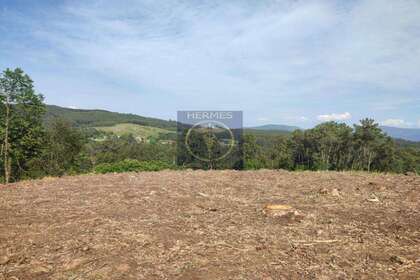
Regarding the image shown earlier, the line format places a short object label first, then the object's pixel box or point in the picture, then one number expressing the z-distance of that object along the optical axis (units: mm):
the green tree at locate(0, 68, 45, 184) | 17984
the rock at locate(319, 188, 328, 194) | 6144
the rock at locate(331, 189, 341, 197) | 5992
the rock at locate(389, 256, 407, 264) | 2864
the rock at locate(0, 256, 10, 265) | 2792
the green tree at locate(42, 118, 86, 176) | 23203
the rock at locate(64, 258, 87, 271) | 2715
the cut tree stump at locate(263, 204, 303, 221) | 4416
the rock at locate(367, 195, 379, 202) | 5465
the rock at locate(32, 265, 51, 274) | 2639
